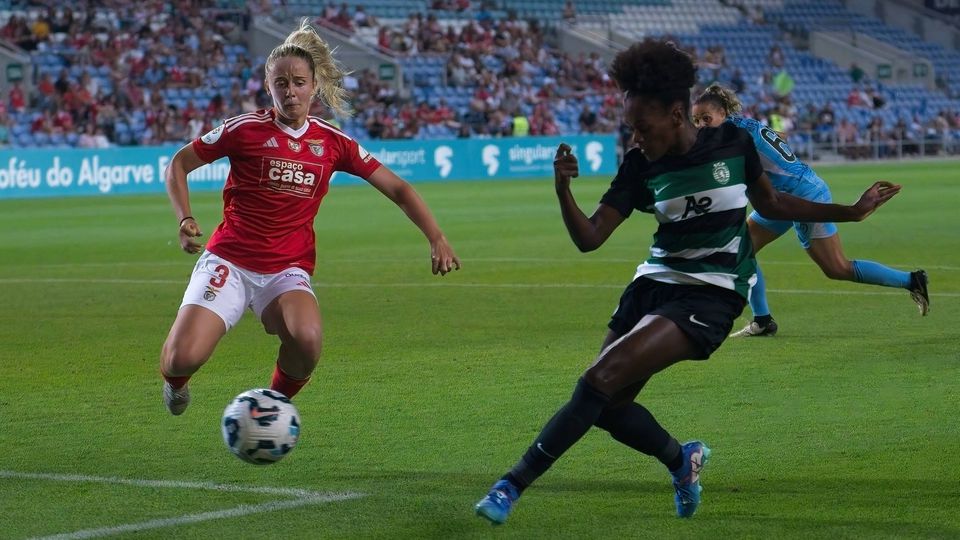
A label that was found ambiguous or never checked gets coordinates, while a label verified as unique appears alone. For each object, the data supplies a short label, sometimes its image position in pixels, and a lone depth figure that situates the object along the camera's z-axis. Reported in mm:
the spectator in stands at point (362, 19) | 46156
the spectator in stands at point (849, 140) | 50969
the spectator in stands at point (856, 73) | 56625
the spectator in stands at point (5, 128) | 33156
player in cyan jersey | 10805
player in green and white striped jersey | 5703
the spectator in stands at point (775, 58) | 55125
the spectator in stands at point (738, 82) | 49506
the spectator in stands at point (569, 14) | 52488
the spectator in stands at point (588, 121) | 45000
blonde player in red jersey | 7086
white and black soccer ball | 6359
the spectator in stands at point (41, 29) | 37438
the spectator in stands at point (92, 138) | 33781
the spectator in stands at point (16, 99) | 34844
